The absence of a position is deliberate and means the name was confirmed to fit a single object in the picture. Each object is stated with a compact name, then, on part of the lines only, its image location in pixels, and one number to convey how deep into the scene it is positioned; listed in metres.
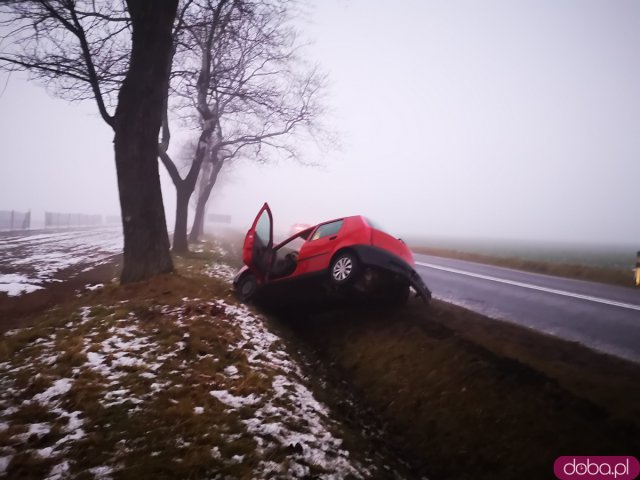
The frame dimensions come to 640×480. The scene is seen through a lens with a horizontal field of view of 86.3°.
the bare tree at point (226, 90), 9.66
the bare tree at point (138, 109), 7.00
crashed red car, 5.95
